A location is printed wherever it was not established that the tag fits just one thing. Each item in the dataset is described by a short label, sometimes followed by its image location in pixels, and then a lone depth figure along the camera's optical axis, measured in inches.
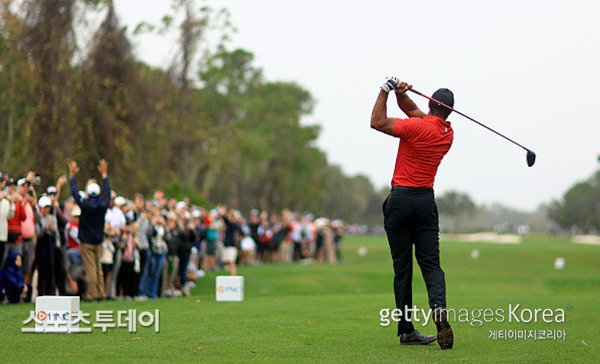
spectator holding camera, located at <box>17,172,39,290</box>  714.8
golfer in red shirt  439.8
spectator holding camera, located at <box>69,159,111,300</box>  745.6
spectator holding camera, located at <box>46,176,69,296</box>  744.3
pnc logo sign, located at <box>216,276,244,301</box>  776.9
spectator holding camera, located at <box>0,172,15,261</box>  684.1
